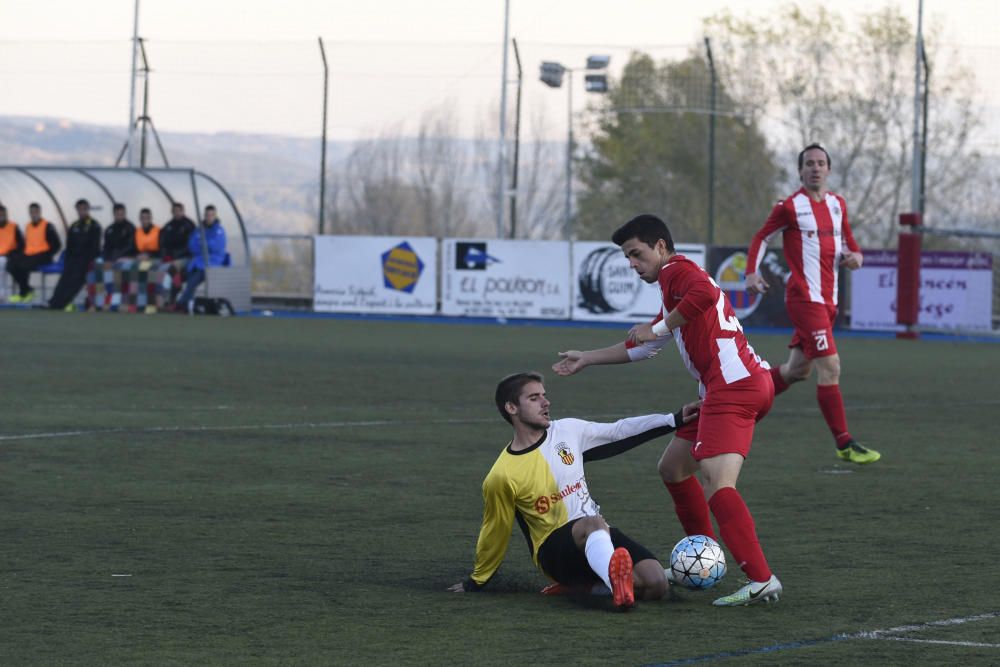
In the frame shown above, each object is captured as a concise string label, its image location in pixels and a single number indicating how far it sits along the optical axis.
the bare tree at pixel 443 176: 82.31
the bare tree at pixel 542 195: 79.69
